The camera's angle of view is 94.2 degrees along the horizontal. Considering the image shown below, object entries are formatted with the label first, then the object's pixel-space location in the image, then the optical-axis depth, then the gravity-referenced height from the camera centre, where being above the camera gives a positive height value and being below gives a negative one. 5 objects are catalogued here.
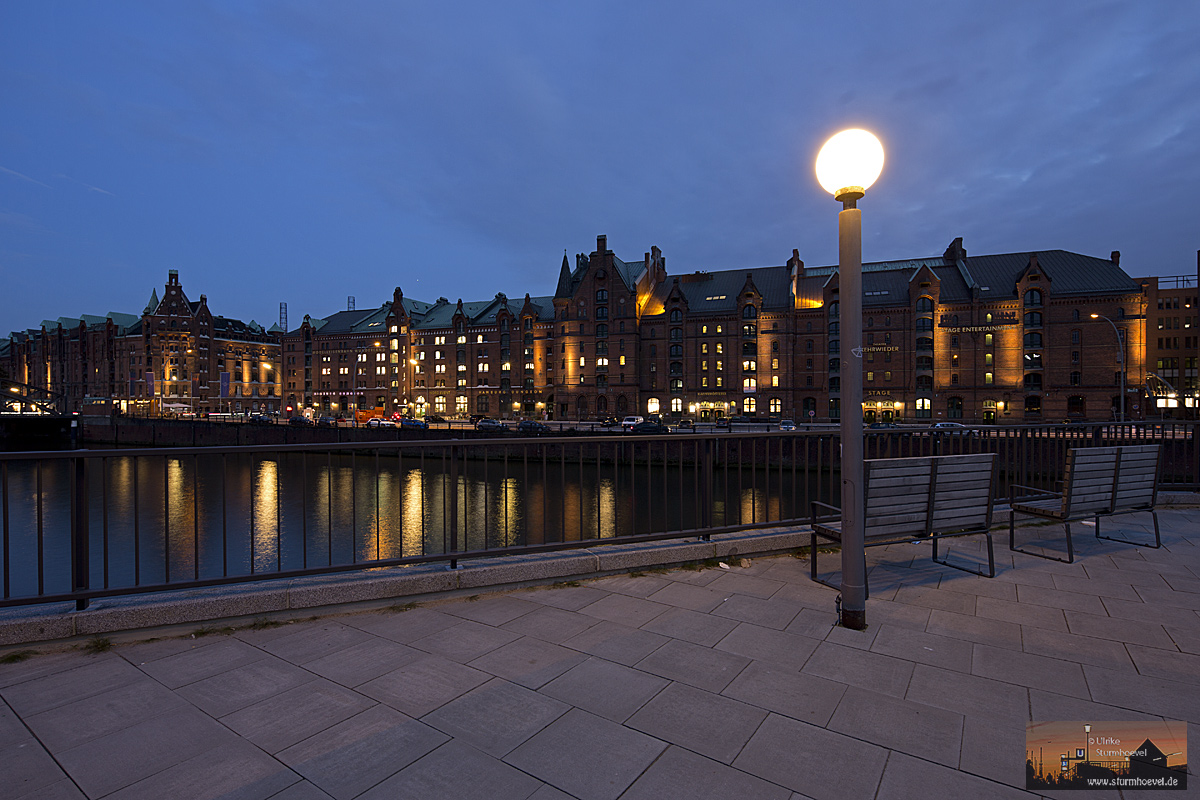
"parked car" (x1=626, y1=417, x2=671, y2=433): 47.62 -2.63
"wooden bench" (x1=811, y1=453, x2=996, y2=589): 4.88 -0.97
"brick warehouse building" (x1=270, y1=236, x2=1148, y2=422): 56.88 +6.34
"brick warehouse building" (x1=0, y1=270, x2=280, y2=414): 103.62 +8.73
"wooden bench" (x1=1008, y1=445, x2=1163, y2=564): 5.81 -1.05
